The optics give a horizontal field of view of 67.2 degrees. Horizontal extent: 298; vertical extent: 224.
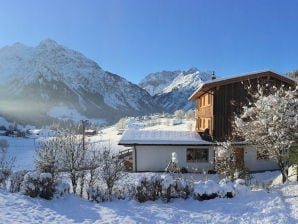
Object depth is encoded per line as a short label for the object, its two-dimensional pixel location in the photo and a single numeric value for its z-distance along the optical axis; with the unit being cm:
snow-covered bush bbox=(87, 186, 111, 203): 993
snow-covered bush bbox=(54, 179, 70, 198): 979
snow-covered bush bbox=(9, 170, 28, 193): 1035
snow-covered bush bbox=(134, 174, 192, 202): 972
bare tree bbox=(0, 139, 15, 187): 1084
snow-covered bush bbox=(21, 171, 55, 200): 963
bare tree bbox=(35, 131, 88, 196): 1135
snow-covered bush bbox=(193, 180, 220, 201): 965
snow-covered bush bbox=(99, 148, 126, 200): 1065
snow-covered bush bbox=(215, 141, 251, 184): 1240
